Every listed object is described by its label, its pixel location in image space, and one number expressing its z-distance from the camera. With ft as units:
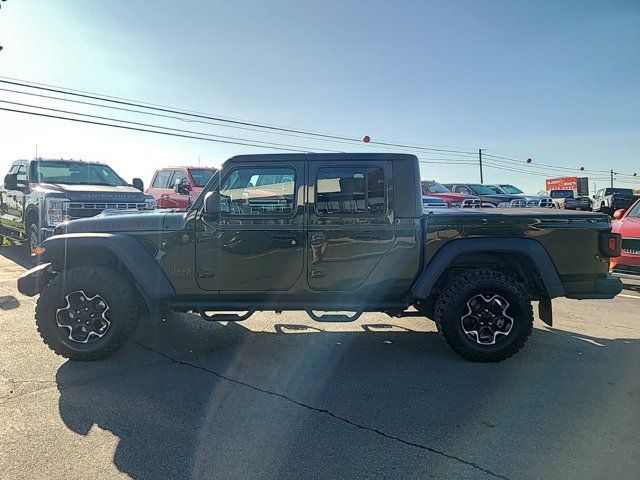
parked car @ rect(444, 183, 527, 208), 60.54
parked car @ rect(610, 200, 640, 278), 23.82
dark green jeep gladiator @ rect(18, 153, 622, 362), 14.11
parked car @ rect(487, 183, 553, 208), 63.05
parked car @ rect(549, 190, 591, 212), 71.79
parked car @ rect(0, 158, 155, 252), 29.14
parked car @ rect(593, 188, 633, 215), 66.55
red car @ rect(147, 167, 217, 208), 39.81
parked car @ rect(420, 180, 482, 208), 53.21
